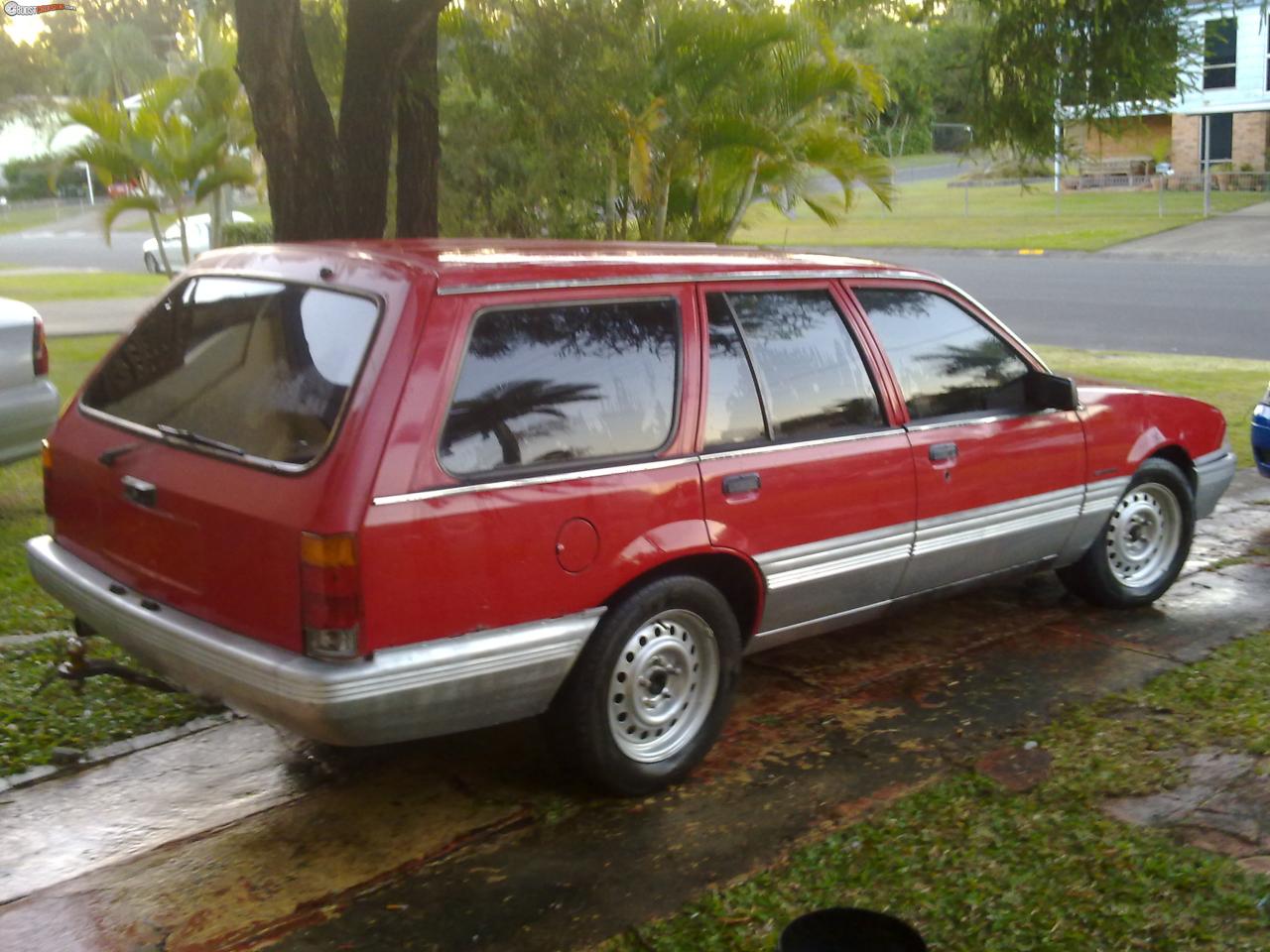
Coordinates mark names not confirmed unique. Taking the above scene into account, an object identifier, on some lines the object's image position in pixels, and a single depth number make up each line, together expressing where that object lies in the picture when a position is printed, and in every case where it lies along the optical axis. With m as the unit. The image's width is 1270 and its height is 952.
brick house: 42.06
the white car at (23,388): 7.17
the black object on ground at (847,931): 3.03
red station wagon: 3.81
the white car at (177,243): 26.19
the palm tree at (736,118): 10.07
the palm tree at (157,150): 13.74
